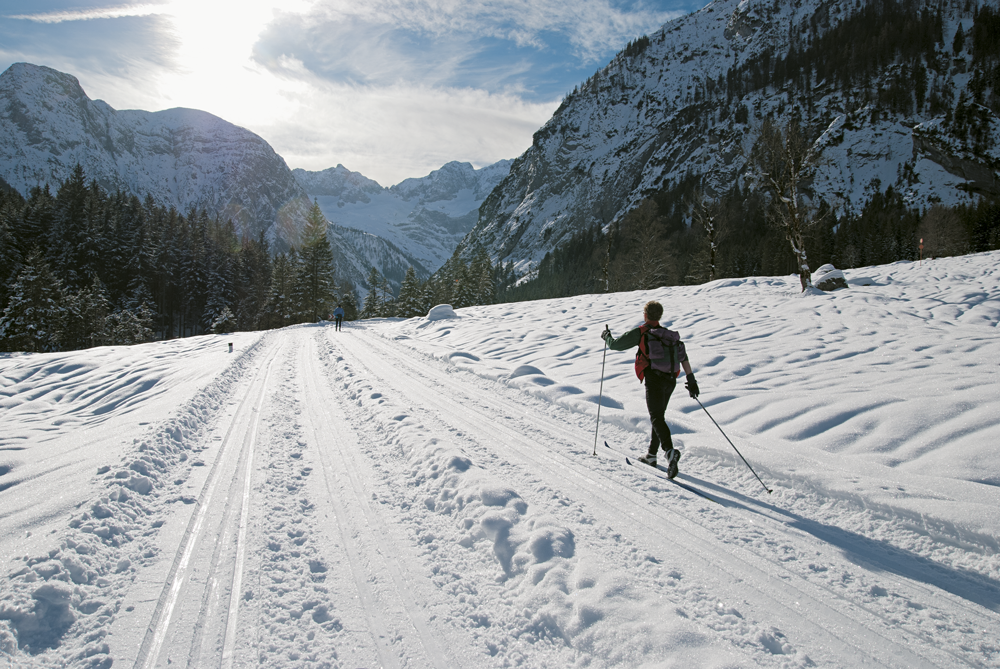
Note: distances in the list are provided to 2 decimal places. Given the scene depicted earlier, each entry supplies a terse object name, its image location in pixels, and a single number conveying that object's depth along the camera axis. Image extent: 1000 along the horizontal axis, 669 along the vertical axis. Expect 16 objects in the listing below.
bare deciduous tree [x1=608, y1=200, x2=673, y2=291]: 38.12
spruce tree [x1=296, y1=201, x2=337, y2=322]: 43.66
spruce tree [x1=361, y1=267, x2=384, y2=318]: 51.06
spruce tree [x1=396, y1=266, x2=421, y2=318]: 50.06
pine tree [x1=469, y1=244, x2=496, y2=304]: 47.69
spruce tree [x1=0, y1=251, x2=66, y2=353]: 29.17
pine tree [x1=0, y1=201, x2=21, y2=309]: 36.04
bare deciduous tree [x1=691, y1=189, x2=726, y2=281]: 30.48
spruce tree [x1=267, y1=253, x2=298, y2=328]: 44.47
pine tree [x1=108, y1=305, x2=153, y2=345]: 35.12
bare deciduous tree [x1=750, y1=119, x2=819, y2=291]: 19.06
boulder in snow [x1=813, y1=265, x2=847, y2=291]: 17.97
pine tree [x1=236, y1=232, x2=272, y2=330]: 55.06
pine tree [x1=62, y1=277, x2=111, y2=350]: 33.22
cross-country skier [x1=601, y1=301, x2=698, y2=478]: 5.18
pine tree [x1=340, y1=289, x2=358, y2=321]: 48.50
